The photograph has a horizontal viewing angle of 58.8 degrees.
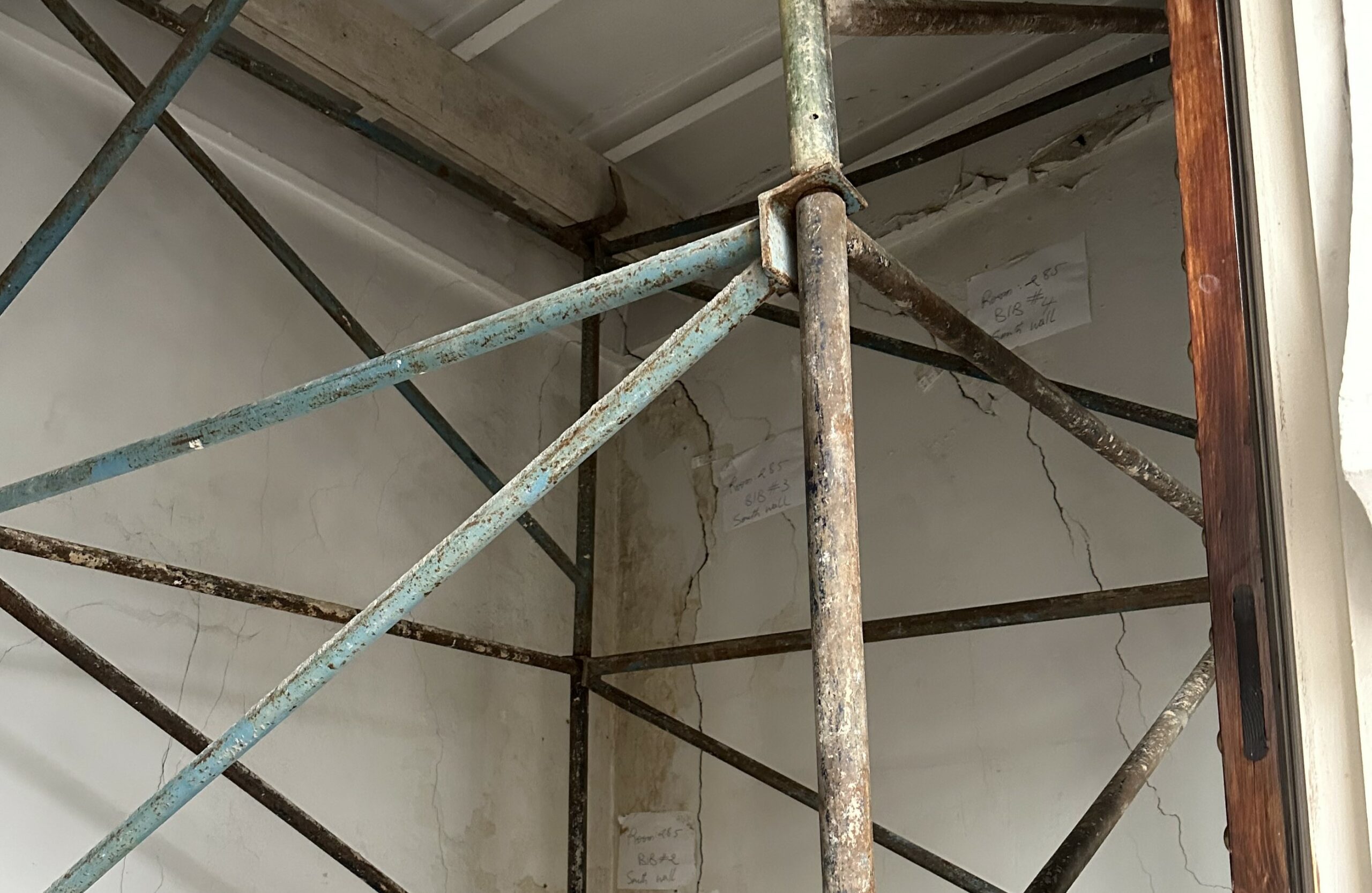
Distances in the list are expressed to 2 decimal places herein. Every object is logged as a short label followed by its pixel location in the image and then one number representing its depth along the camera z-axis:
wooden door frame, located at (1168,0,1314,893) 0.88
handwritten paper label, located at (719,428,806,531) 3.15
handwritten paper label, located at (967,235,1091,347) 2.70
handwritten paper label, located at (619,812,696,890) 3.06
